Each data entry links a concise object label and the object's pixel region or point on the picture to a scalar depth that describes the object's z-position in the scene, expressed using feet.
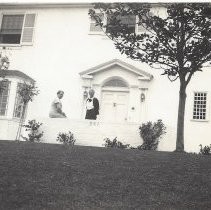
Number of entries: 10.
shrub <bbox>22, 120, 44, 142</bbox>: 49.51
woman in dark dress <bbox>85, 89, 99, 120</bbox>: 47.98
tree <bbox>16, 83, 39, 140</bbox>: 53.57
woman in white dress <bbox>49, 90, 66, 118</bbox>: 47.21
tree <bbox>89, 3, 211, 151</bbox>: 35.17
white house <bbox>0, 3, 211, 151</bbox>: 52.70
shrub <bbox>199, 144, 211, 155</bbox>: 47.66
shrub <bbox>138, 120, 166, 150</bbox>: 46.68
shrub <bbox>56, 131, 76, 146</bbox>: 46.44
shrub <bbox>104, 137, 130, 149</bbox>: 44.55
